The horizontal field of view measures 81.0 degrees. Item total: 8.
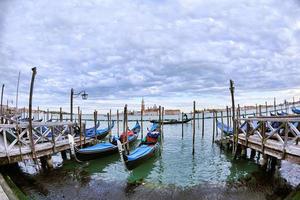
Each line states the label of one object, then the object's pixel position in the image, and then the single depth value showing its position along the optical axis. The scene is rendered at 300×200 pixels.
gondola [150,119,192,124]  29.91
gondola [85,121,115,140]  13.88
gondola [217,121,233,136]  13.04
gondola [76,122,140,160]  9.13
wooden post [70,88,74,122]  11.82
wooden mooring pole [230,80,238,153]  8.94
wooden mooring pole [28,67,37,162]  6.92
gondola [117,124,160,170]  7.20
